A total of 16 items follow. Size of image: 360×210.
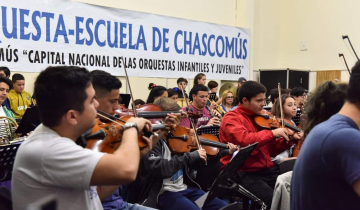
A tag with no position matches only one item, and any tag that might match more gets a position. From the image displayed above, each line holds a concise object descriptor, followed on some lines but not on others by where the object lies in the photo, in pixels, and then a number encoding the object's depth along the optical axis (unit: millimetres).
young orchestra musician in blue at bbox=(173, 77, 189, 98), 7612
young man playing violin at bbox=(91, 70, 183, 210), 2391
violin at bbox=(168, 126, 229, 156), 3117
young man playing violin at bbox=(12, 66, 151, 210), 1381
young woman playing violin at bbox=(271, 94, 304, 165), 4367
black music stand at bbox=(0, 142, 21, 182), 2500
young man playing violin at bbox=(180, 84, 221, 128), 5125
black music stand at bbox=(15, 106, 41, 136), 3693
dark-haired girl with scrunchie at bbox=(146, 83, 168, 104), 5340
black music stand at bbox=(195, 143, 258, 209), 2732
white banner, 6352
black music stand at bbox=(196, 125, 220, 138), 3725
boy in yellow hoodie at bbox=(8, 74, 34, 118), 6207
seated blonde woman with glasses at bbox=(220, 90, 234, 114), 7172
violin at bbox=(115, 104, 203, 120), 2667
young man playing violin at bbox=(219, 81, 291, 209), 3334
